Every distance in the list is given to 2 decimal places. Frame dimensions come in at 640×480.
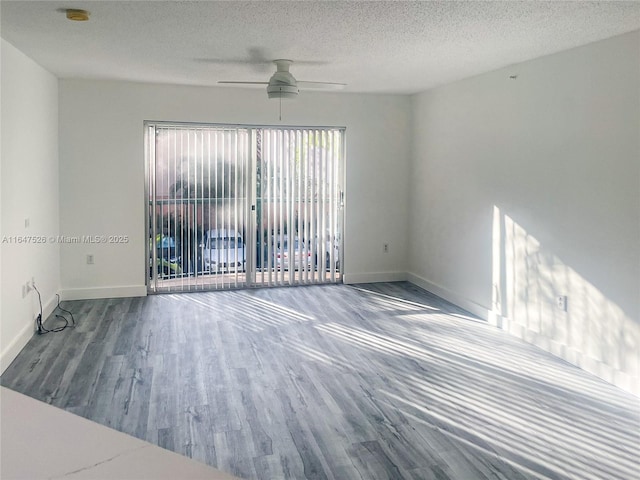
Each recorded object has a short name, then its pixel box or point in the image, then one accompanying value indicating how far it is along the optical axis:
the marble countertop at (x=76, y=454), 0.80
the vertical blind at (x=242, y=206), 6.35
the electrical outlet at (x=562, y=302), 4.27
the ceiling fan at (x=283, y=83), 4.61
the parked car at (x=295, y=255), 6.79
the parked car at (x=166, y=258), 6.37
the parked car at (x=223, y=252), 6.54
